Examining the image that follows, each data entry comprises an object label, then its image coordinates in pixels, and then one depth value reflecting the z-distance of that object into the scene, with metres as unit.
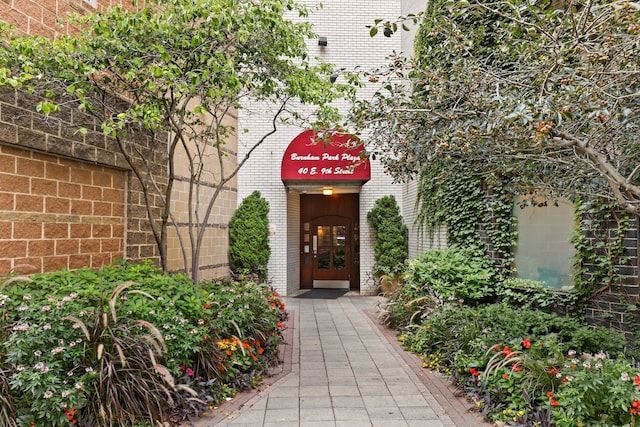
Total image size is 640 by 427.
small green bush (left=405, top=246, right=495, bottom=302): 7.31
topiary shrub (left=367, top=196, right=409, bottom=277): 12.09
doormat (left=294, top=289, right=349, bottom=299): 12.66
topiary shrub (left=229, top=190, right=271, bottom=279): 11.81
